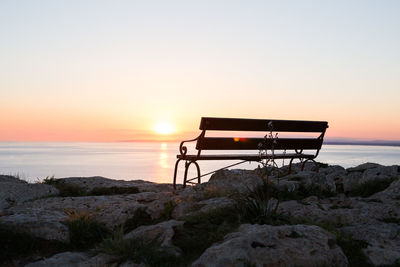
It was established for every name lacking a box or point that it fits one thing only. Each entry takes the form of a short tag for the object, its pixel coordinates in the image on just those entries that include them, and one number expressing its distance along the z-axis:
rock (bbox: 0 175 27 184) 9.95
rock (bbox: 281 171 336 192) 7.39
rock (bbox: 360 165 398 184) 8.30
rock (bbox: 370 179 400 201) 6.91
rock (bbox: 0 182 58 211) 7.53
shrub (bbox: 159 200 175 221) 5.89
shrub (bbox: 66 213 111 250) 4.98
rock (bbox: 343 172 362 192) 8.39
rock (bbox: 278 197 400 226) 5.55
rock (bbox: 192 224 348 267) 3.73
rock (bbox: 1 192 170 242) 4.97
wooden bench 8.61
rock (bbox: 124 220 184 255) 4.40
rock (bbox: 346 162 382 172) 11.57
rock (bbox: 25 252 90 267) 4.15
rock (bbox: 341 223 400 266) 4.32
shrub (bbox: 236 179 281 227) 4.88
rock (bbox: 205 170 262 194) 6.55
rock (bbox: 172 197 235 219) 5.43
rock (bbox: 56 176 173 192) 9.38
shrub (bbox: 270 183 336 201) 6.77
